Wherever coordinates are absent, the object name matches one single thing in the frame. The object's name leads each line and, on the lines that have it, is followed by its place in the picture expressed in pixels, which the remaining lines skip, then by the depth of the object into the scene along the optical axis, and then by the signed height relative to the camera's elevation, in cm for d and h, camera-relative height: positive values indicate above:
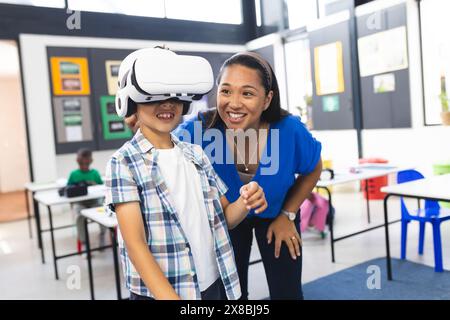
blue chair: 265 -64
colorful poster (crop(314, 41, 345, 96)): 547 +84
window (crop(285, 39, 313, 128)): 471 +70
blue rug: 236 -98
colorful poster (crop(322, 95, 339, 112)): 557 +35
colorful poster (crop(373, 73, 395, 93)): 500 +52
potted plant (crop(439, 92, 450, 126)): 435 +10
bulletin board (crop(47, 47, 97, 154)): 532 +65
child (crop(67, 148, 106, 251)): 373 -29
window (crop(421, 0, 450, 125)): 443 +71
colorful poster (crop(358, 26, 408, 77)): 483 +91
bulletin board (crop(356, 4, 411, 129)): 483 +68
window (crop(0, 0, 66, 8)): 466 +175
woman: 121 -13
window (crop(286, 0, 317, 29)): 306 +123
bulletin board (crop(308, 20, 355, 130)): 539 +70
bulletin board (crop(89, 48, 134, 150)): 554 +70
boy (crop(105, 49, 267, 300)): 78 -14
